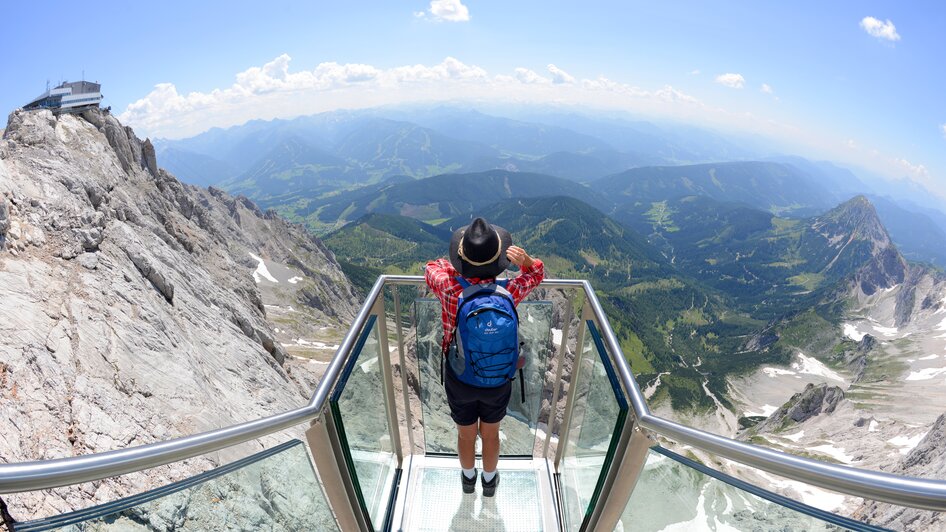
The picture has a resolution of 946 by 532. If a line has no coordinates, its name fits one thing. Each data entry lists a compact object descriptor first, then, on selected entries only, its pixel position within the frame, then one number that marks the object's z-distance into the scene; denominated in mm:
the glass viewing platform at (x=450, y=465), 1993
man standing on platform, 3789
